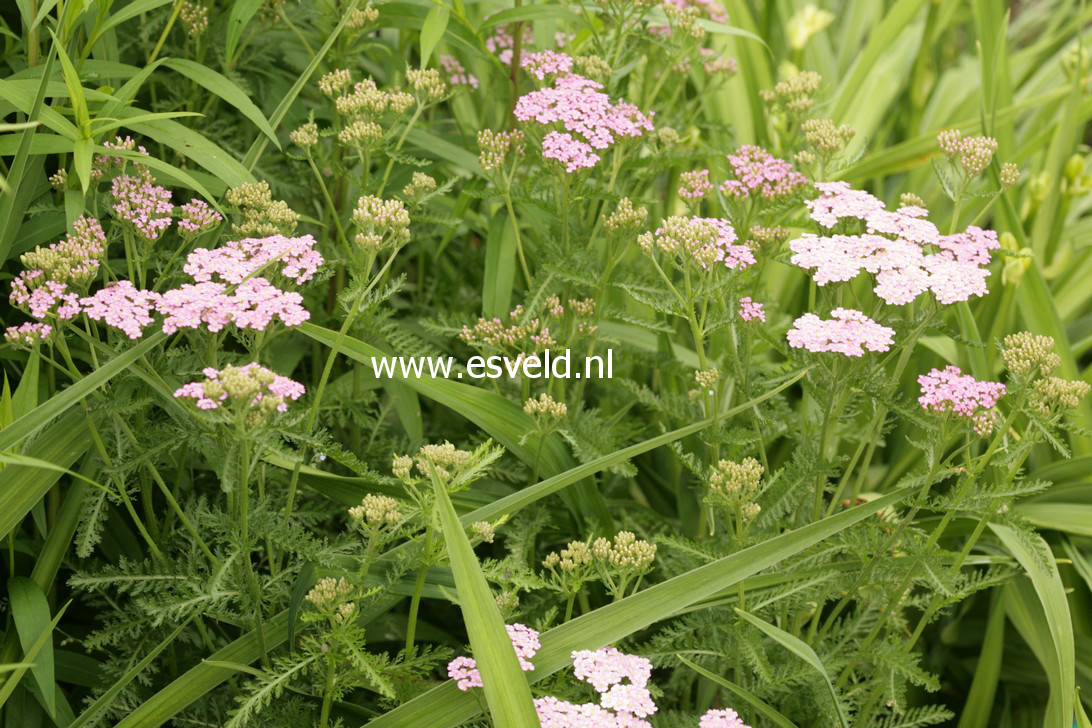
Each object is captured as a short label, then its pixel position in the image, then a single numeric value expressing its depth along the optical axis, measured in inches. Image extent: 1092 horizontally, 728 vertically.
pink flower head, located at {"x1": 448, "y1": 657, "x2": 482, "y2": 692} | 48.0
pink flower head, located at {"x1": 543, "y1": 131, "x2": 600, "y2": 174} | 53.0
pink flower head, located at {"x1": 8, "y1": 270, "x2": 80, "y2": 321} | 48.4
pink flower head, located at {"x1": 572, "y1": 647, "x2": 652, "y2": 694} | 48.3
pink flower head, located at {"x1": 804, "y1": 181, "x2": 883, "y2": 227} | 52.5
